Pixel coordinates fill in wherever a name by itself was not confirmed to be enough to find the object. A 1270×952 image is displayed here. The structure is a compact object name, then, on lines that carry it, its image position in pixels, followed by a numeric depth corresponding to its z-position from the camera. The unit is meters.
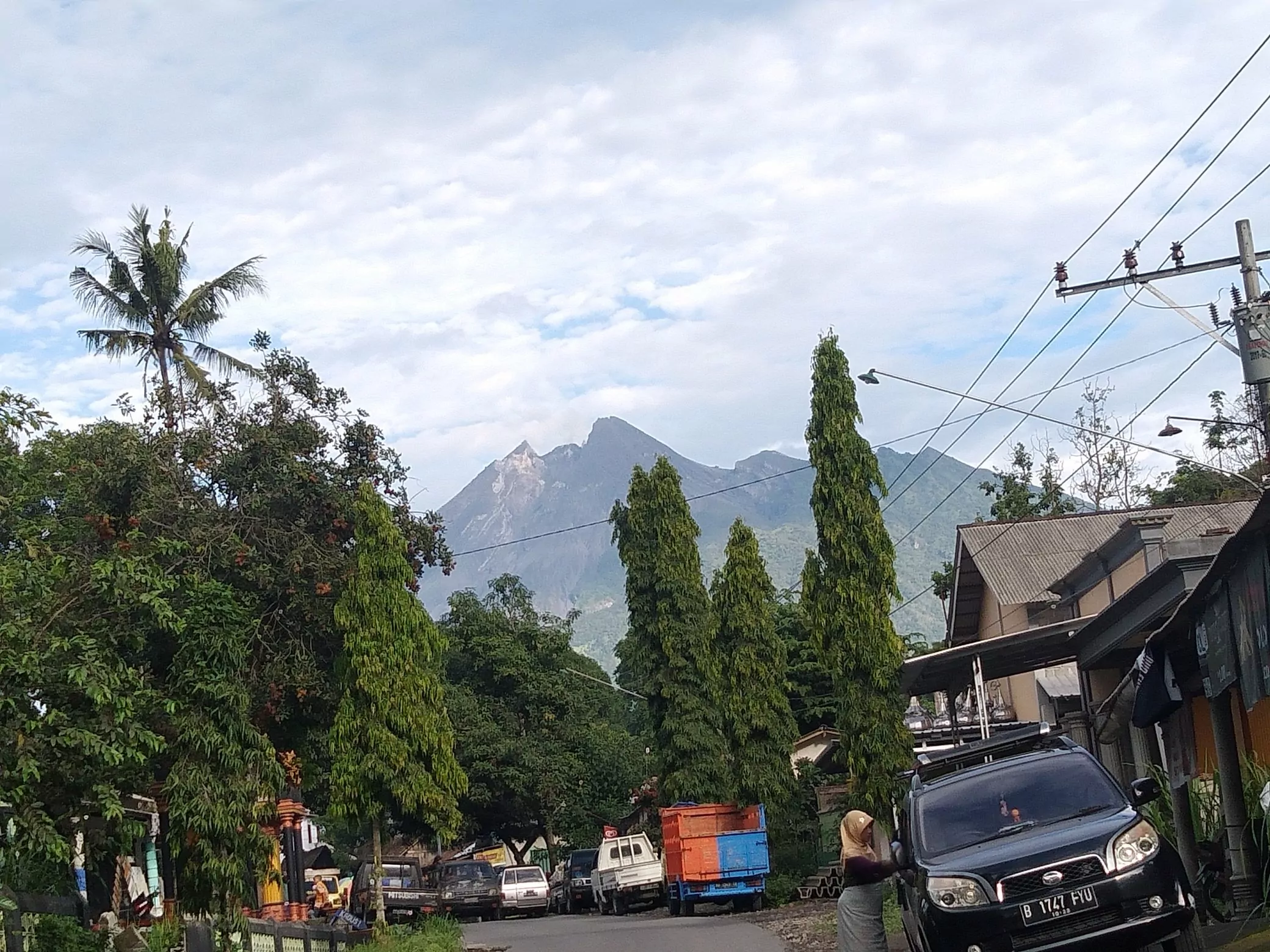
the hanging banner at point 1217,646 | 12.27
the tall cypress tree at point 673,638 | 35.81
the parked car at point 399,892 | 37.09
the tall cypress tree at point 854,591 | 28.88
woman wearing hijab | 10.09
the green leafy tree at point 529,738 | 56.34
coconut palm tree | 35.41
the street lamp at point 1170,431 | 22.81
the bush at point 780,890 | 32.41
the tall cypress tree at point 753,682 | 34.41
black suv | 9.98
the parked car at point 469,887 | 42.12
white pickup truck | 36.34
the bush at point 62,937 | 12.42
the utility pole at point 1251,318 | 16.89
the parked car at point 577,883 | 42.50
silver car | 43.38
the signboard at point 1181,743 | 17.39
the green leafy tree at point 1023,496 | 57.12
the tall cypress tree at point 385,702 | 24.88
